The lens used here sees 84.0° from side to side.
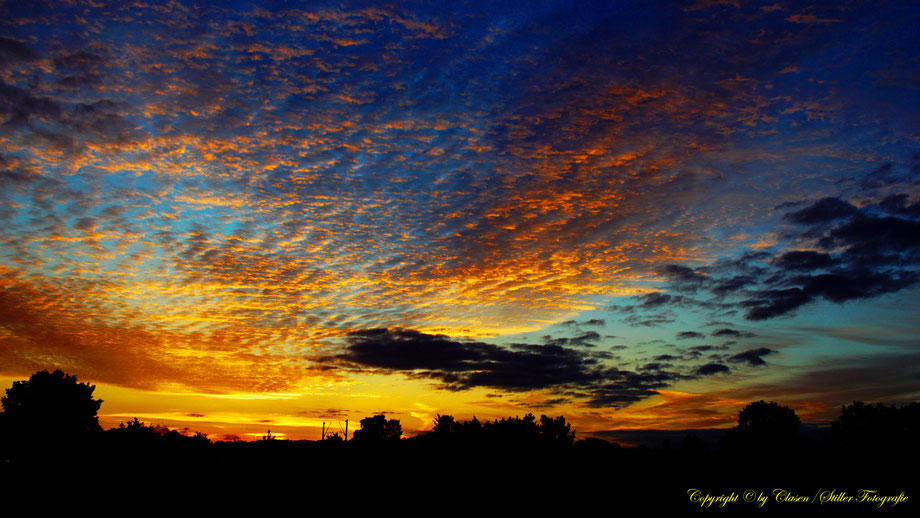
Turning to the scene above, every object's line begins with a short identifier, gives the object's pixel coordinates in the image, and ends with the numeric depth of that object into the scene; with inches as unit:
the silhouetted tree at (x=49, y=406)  3457.2
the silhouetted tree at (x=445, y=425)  5541.3
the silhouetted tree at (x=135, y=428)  3348.9
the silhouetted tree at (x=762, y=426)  4601.4
